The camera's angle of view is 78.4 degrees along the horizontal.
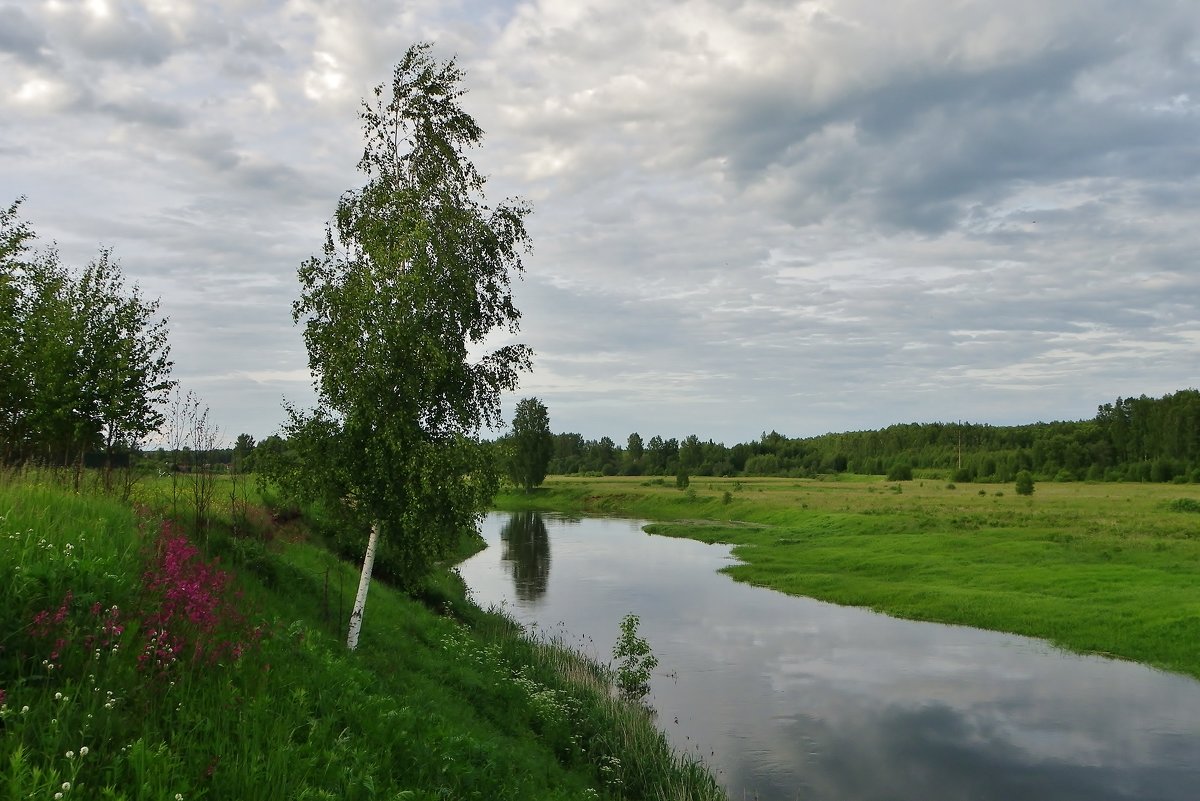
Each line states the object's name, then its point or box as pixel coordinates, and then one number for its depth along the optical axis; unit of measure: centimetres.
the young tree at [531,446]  13688
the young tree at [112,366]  1912
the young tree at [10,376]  1967
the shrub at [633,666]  2508
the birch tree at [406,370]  1716
